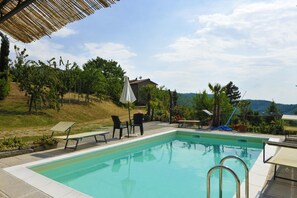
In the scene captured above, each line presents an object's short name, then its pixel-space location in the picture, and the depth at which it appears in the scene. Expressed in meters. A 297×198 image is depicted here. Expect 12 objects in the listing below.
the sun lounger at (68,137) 7.74
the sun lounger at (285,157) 4.54
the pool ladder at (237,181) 2.72
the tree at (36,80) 17.30
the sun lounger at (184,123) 13.48
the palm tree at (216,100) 14.23
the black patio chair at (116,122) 9.81
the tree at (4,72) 18.75
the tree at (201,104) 15.42
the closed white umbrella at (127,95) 11.03
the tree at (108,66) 44.78
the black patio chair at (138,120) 11.03
